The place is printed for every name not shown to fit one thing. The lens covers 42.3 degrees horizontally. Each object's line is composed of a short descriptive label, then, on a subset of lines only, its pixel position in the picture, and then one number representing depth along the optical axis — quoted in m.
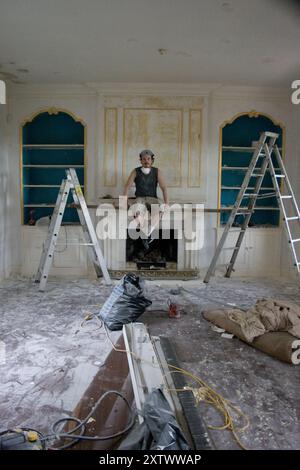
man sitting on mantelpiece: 4.97
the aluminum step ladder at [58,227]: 4.54
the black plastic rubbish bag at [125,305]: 3.38
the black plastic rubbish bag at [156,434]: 1.71
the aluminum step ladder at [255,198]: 4.42
